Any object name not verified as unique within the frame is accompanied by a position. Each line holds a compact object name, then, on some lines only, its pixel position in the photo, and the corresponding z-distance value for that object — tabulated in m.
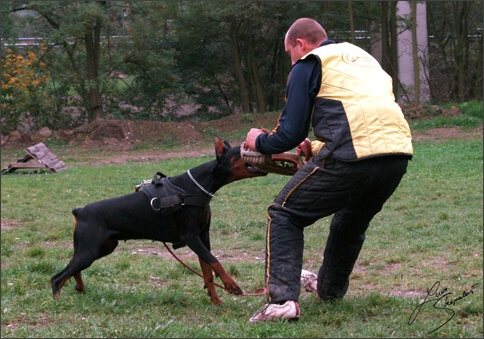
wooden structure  18.23
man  4.63
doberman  5.64
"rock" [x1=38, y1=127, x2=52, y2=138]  25.31
